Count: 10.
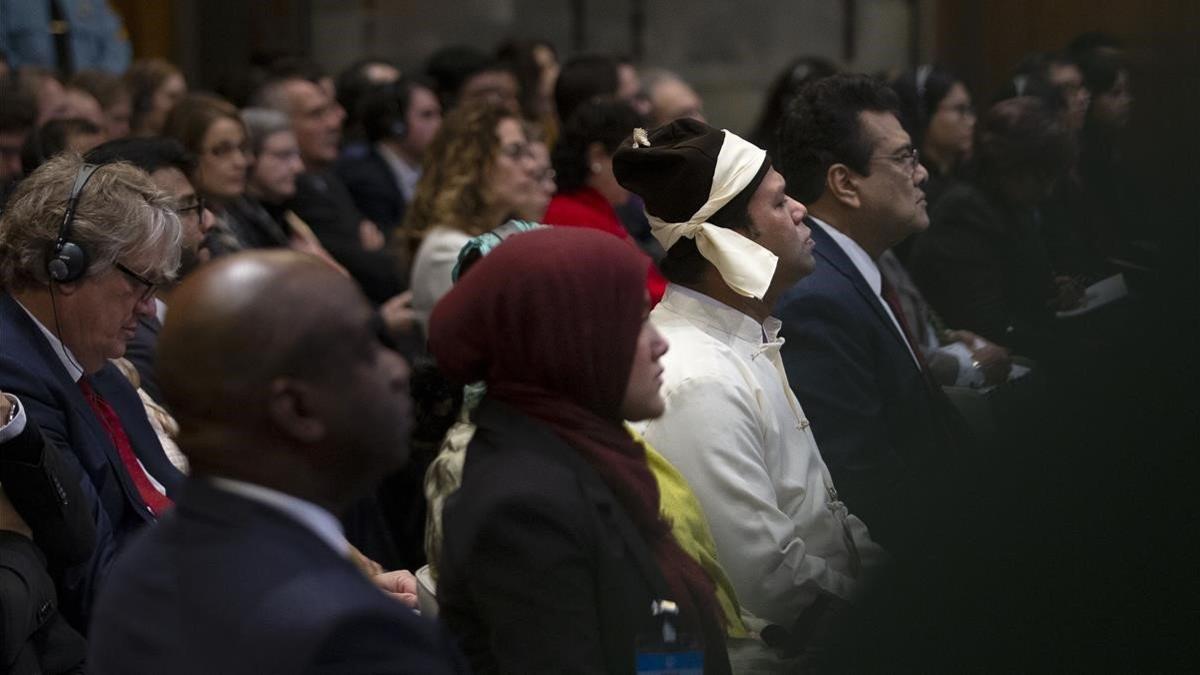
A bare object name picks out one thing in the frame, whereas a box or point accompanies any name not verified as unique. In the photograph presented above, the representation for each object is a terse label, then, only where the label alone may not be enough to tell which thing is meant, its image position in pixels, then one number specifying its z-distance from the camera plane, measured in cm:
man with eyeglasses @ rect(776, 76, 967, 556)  641
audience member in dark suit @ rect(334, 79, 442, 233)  1425
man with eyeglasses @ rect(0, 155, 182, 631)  602
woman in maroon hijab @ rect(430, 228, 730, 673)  430
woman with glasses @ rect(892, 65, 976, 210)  745
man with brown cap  554
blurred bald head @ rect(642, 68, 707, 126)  1602
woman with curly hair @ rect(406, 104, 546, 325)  1038
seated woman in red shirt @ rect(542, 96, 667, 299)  1028
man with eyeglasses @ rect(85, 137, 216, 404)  738
